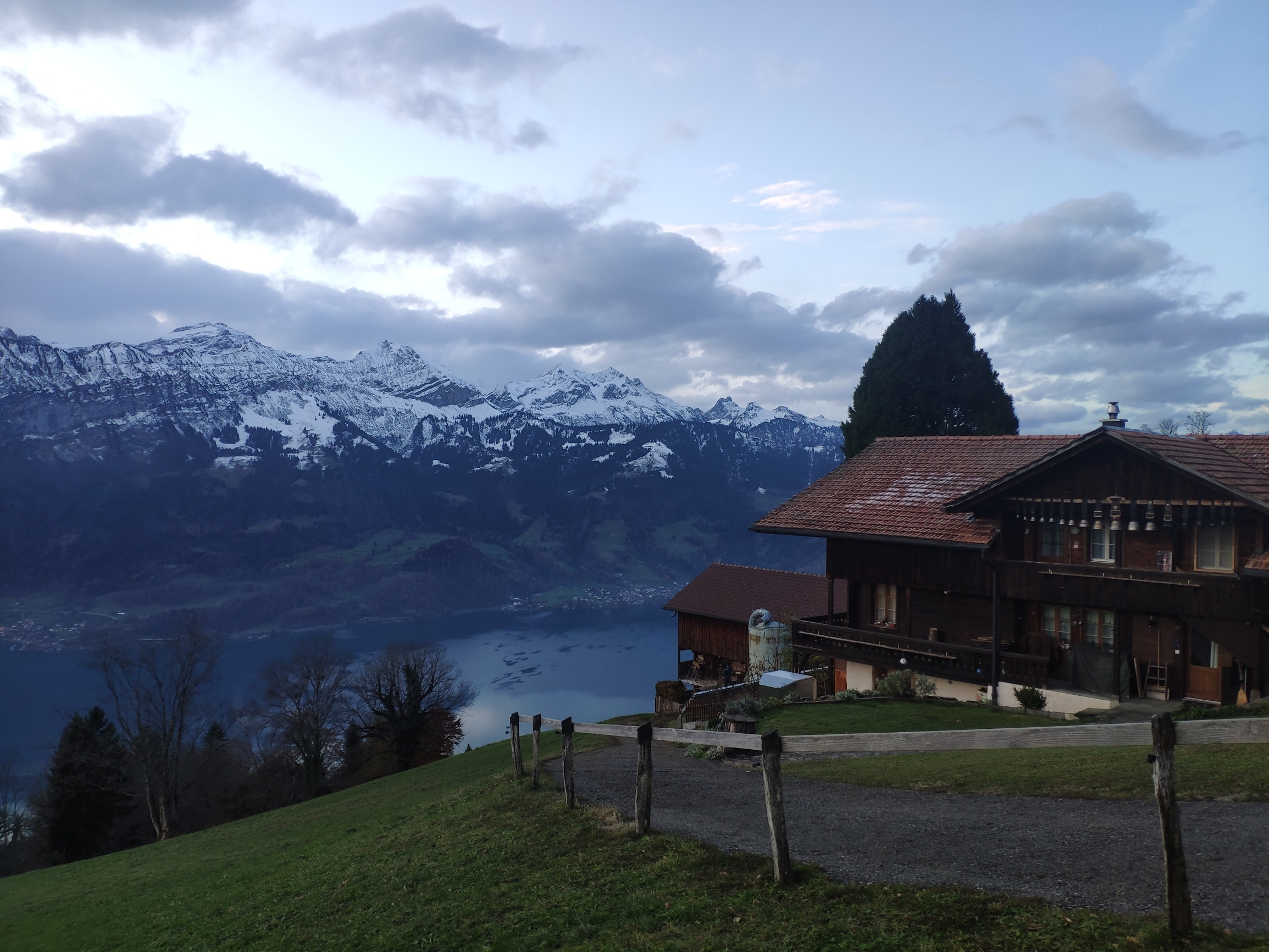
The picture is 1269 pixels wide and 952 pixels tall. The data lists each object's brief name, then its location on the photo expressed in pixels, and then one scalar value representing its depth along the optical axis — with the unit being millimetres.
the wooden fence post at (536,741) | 14055
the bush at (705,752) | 17766
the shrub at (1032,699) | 23172
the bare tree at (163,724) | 47031
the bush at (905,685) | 25359
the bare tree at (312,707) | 57188
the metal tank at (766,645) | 32938
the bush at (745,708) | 23172
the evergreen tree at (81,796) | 47281
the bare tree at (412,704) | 55094
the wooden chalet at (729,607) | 42031
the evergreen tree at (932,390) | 50594
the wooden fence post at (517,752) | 15211
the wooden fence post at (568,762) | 12023
